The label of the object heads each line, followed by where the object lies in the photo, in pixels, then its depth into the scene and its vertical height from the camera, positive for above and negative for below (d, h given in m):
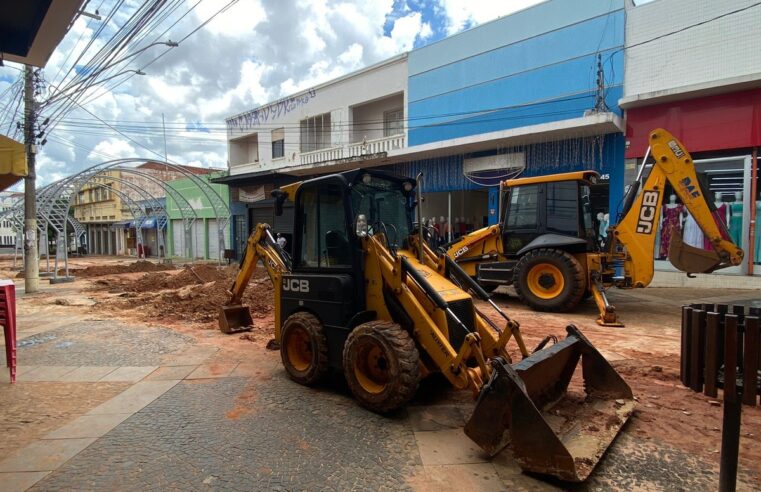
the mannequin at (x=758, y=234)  10.73 +0.03
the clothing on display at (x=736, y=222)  10.96 +0.33
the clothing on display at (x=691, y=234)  11.36 +0.03
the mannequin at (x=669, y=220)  11.72 +0.39
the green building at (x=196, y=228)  25.91 +0.37
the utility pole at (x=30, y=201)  13.02 +1.00
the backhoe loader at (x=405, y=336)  3.08 -0.96
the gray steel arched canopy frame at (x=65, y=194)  16.83 +1.80
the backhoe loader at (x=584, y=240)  7.72 -0.09
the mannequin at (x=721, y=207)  11.13 +0.72
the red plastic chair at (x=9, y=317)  4.83 -0.93
